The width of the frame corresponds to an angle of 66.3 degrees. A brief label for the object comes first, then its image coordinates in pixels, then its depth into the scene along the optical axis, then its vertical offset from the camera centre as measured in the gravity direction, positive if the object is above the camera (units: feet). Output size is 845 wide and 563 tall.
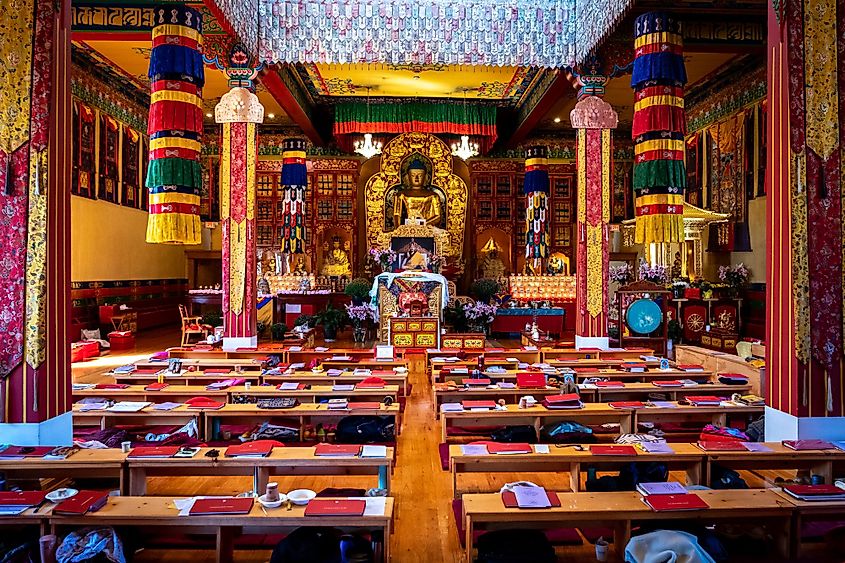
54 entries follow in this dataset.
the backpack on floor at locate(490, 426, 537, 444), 16.20 -3.86
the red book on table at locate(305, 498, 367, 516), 9.05 -3.22
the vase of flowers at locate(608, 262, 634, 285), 47.09 +0.45
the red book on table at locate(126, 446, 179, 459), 11.66 -3.06
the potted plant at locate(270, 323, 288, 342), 37.76 -2.85
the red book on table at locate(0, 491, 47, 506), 9.45 -3.17
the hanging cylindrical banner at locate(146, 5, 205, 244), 23.00 +5.51
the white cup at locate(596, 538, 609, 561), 10.44 -4.36
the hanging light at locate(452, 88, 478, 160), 48.14 +9.92
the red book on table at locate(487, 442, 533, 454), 11.87 -3.10
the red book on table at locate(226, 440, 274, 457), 11.66 -3.04
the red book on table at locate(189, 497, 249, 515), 9.18 -3.22
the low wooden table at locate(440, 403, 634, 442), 15.44 -3.26
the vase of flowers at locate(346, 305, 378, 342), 38.47 -2.10
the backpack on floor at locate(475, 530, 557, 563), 9.20 -3.88
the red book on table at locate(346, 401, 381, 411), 16.20 -3.11
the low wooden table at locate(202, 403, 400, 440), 15.78 -3.20
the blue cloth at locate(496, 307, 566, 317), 42.68 -2.03
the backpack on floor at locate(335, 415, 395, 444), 16.24 -3.71
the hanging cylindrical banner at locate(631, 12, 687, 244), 24.52 +5.78
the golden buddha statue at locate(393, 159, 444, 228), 58.39 +7.37
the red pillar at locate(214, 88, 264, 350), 32.46 +3.21
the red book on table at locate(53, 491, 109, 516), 9.09 -3.15
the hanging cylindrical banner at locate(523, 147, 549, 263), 47.50 +5.75
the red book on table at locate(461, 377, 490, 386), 19.40 -3.01
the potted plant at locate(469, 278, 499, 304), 47.60 -0.55
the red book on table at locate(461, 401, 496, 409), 16.12 -3.10
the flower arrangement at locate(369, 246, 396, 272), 51.52 +2.01
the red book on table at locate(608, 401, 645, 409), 16.26 -3.15
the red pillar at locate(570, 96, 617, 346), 33.73 +3.45
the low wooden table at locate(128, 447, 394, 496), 11.46 -3.28
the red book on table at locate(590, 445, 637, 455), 11.87 -3.14
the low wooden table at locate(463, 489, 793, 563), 9.18 -3.33
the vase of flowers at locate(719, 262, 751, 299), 39.96 +0.15
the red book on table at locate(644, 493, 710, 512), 9.36 -3.26
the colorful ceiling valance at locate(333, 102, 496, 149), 49.19 +12.47
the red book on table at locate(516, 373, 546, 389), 18.86 -2.93
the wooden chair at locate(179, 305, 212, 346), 36.42 -2.61
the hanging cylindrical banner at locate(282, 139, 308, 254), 47.11 +6.52
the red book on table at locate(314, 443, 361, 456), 11.77 -3.10
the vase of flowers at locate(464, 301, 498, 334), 39.34 -2.06
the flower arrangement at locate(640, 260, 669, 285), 40.82 +0.44
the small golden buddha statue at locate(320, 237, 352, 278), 57.52 +1.82
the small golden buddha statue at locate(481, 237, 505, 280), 58.59 +1.69
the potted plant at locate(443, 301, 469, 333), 39.81 -2.18
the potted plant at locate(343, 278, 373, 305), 44.73 -0.63
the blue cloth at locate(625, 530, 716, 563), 8.28 -3.50
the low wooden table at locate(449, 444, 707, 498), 11.72 -3.26
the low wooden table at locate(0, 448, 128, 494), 11.32 -3.22
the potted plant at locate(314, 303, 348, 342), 39.55 -2.37
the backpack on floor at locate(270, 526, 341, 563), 8.70 -3.62
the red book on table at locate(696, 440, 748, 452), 12.20 -3.17
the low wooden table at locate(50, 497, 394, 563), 8.98 -3.31
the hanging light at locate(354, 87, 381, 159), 48.03 +10.34
